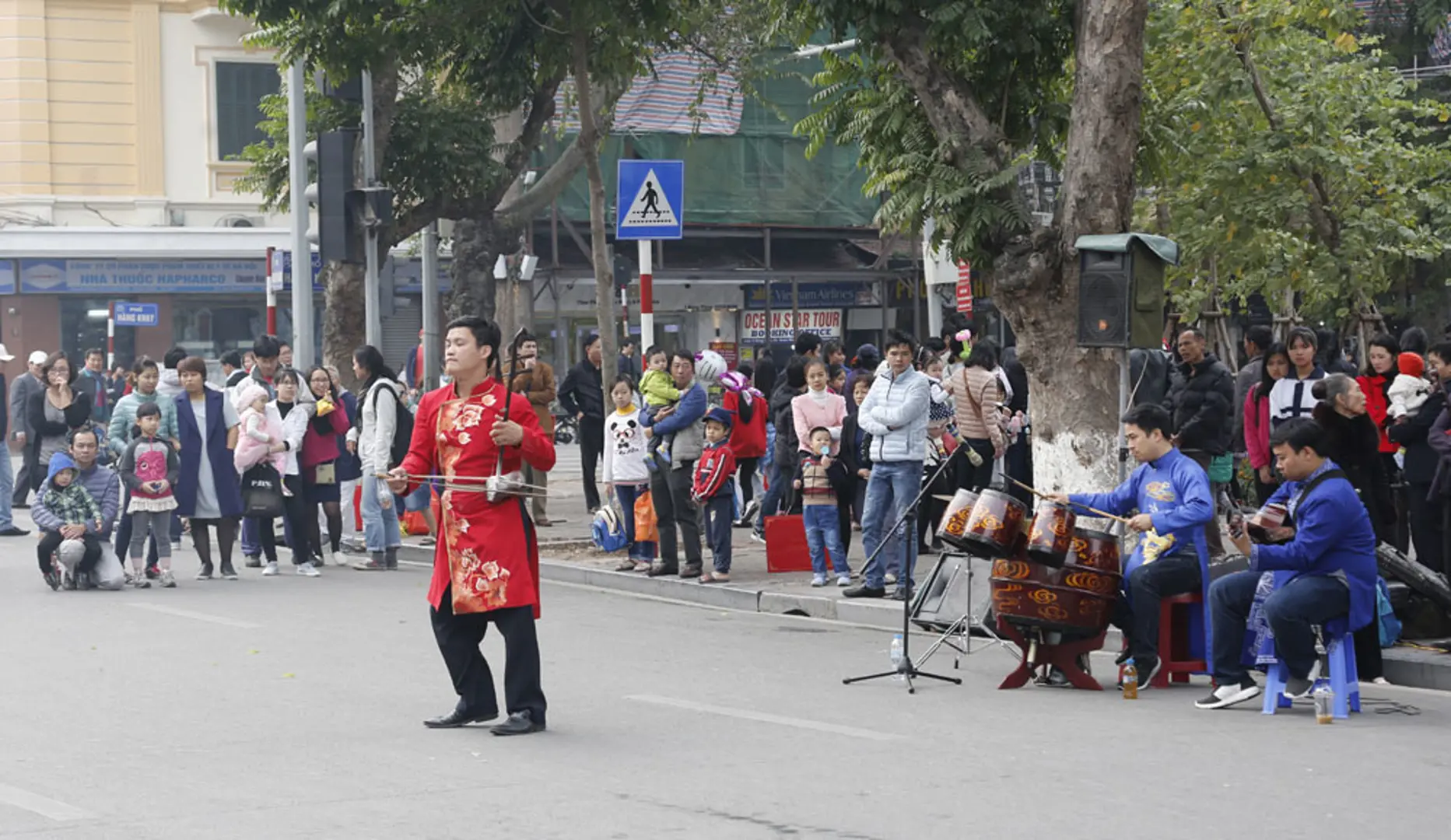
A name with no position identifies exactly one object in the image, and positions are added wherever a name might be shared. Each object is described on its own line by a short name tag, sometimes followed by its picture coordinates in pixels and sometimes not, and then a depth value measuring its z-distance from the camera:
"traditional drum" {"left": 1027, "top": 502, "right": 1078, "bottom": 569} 9.97
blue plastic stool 9.31
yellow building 34.88
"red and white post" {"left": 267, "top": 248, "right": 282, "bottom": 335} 28.84
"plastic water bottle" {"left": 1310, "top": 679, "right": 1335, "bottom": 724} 9.14
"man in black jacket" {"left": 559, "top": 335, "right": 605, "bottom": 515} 20.66
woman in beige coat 15.82
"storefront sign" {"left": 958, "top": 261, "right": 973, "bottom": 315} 24.03
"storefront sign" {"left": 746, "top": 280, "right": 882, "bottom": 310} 38.69
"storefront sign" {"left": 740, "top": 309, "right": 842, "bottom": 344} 38.59
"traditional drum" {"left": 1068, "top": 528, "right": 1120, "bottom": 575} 10.05
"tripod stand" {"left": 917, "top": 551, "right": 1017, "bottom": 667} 10.88
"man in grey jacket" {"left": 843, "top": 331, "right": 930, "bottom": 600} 13.64
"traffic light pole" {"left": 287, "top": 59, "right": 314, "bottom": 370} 20.92
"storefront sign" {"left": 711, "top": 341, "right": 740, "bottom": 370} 37.19
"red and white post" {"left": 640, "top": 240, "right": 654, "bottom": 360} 16.27
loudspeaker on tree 12.30
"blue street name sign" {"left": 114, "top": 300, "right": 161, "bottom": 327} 35.78
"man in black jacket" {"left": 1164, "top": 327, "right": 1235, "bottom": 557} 14.90
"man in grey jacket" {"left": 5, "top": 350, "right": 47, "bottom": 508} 21.11
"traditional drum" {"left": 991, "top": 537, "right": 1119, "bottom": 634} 10.02
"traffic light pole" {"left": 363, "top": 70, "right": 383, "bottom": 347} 18.70
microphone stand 10.11
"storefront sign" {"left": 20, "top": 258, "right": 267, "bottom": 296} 35.62
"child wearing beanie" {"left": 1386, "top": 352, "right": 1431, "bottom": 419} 13.57
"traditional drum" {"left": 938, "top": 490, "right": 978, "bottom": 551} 10.24
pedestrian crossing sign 16.39
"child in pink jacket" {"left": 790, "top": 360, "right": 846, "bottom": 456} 15.05
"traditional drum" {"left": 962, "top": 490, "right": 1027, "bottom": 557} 10.07
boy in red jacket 14.79
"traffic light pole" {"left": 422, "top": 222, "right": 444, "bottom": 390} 24.11
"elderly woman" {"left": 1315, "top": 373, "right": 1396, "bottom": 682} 11.80
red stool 10.29
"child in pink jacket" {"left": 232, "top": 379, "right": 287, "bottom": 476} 16.06
